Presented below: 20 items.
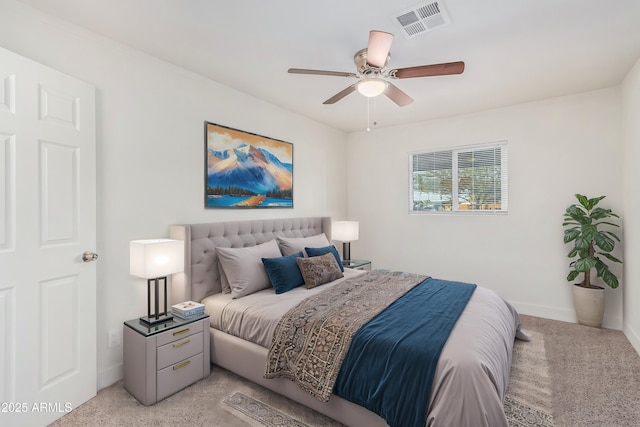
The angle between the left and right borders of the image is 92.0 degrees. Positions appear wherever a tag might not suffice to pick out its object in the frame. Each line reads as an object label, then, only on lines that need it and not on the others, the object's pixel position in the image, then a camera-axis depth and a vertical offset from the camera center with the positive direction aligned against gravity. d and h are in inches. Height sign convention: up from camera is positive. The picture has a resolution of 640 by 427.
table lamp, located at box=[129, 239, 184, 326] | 87.1 -14.9
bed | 59.1 -31.9
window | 159.0 +16.6
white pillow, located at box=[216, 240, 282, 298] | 109.2 -21.8
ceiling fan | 75.7 +38.7
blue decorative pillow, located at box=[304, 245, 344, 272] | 134.3 -18.4
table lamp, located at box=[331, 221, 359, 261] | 171.0 -11.7
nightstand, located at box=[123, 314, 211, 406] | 82.9 -41.7
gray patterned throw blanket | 73.7 -32.6
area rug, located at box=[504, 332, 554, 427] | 76.2 -51.1
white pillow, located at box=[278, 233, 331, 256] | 136.0 -15.6
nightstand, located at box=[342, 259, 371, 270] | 162.1 -29.2
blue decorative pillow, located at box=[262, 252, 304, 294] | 112.4 -23.6
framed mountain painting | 123.2 +17.9
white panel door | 69.7 -8.0
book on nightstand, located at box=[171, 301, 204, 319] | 94.9 -31.1
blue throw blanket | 61.8 -33.2
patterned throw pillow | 117.4 -23.6
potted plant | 125.6 -17.5
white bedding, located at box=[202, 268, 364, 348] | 90.2 -31.9
